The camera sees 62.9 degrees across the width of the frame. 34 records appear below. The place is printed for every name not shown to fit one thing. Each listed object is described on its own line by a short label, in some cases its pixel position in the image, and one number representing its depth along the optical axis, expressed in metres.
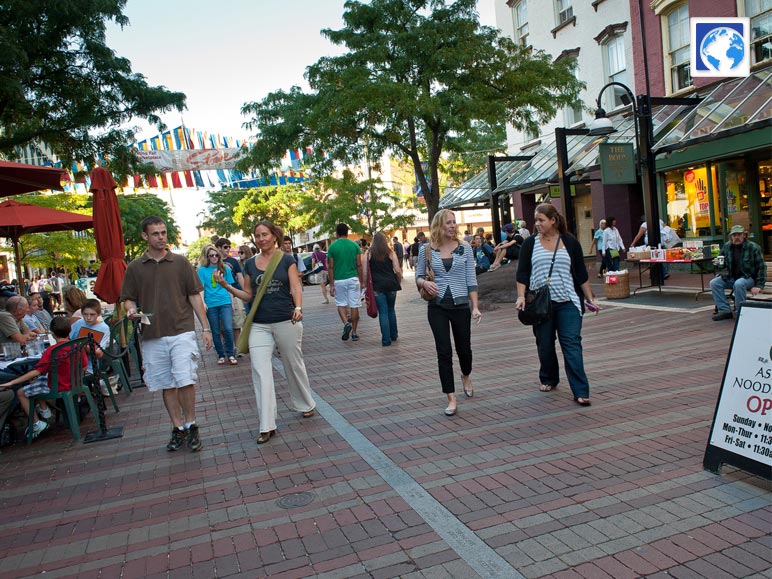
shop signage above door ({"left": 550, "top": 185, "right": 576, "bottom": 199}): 18.41
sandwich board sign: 3.54
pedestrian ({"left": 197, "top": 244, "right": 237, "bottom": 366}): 9.16
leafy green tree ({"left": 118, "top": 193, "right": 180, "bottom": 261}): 43.78
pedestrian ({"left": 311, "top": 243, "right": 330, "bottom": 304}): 19.64
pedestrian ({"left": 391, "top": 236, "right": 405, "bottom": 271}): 24.55
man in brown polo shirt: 5.12
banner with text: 25.36
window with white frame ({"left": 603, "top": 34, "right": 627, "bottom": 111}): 19.36
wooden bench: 8.81
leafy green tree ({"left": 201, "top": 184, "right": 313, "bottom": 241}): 49.66
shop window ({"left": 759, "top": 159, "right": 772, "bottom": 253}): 15.11
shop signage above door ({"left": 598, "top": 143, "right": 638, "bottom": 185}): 13.66
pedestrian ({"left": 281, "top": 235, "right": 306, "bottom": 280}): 14.00
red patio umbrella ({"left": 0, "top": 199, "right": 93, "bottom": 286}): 10.02
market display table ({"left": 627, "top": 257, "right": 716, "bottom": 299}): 11.47
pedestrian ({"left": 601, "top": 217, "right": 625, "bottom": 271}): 15.66
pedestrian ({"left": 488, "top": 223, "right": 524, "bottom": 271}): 15.78
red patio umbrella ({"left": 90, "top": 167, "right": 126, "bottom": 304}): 8.09
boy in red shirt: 5.75
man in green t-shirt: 10.59
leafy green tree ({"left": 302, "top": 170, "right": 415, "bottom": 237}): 35.66
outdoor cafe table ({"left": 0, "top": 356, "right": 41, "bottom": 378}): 6.03
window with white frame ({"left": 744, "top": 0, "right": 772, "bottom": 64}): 14.59
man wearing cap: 8.80
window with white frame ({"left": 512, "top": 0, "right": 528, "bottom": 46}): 24.08
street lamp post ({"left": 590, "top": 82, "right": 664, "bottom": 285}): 12.87
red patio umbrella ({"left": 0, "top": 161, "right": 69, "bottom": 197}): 6.67
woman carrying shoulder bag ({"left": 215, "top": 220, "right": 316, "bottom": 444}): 5.32
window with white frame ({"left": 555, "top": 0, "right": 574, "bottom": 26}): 21.62
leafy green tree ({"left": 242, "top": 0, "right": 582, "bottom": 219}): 14.56
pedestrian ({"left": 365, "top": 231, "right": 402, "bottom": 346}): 9.65
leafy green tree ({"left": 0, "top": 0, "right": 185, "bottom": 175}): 11.78
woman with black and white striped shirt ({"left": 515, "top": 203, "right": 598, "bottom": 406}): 5.58
